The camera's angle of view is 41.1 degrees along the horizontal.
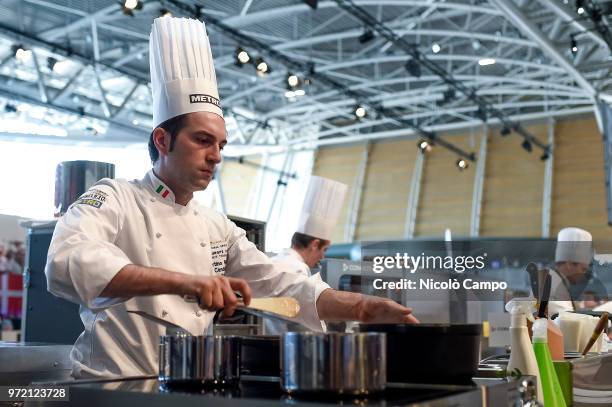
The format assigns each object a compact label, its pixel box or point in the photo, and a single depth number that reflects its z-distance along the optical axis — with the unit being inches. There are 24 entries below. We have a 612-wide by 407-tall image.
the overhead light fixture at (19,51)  423.5
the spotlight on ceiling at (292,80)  445.7
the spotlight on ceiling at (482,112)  554.3
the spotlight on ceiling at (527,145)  597.3
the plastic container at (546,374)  74.4
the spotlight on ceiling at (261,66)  410.0
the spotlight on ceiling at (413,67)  453.9
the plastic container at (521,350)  74.0
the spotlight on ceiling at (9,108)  512.4
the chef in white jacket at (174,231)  77.3
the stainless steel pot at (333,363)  49.6
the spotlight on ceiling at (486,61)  486.6
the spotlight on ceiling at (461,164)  608.1
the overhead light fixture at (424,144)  586.7
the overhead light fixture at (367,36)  405.1
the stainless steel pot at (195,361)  56.6
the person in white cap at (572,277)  149.4
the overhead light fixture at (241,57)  397.4
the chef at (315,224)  188.2
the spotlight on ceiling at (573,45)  378.3
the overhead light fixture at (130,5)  321.4
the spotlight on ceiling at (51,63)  460.4
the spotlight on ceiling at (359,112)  520.7
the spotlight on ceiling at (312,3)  333.4
